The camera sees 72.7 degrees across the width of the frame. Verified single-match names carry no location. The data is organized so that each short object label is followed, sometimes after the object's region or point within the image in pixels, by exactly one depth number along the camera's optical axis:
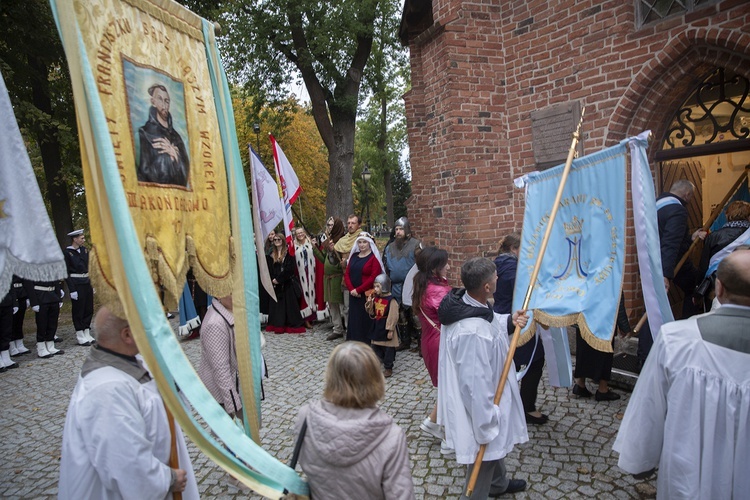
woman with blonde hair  2.01
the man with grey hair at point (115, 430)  2.14
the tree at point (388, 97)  17.02
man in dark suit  4.93
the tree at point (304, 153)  26.71
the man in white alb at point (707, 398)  2.19
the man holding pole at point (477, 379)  3.12
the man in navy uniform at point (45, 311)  8.76
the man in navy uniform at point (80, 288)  9.34
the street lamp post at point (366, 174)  24.32
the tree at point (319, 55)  15.38
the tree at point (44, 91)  10.28
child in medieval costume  6.69
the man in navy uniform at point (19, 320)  8.67
